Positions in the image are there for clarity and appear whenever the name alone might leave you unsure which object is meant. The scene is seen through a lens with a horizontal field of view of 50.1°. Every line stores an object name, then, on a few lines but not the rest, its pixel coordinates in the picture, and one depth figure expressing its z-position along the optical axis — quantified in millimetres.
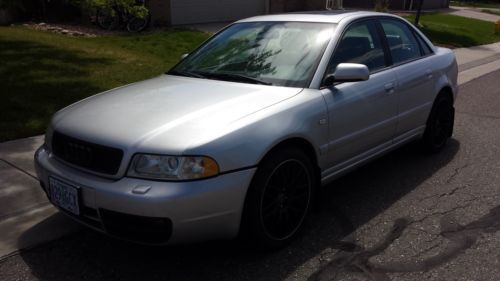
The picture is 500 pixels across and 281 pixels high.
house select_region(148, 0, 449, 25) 16328
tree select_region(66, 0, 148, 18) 10305
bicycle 14729
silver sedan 2998
